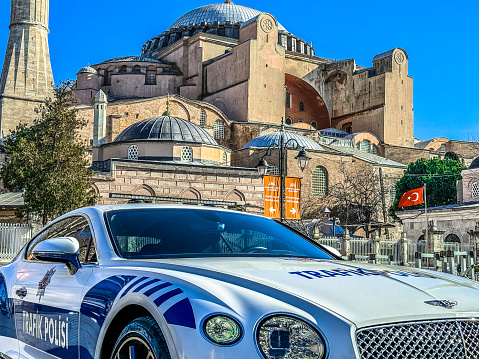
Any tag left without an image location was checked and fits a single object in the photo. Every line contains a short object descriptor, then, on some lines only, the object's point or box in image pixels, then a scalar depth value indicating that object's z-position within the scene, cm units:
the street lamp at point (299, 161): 1962
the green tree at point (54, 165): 2097
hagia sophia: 3519
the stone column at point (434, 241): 2128
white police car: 231
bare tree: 4481
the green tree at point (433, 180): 4216
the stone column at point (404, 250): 2009
